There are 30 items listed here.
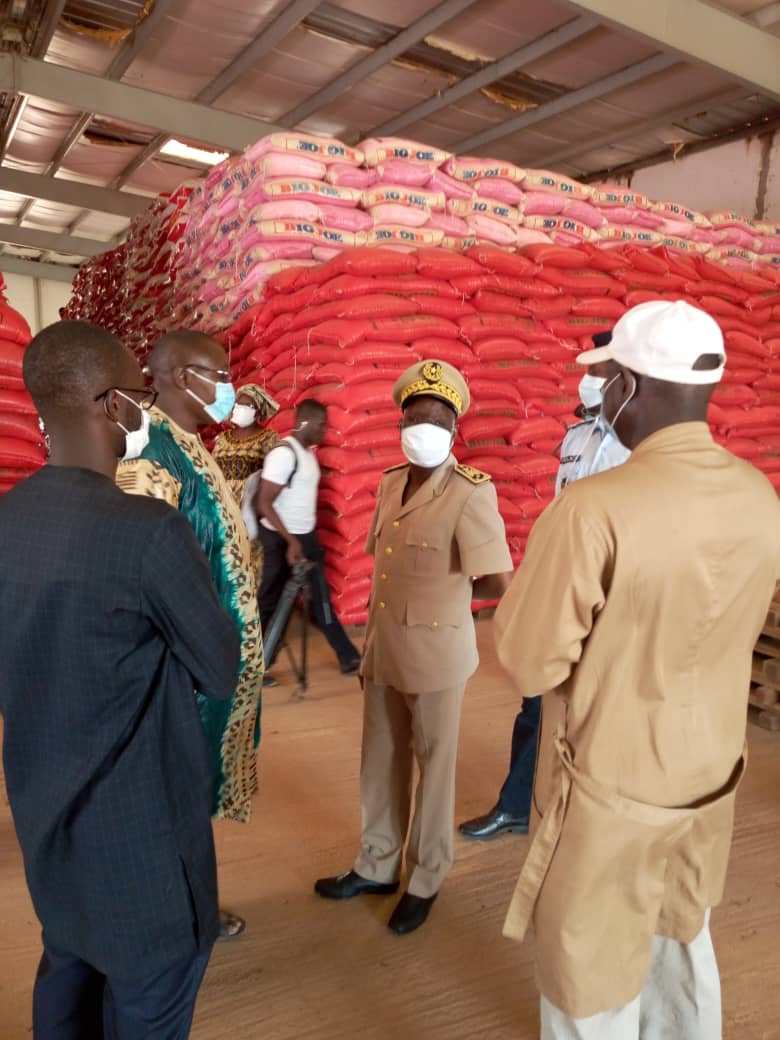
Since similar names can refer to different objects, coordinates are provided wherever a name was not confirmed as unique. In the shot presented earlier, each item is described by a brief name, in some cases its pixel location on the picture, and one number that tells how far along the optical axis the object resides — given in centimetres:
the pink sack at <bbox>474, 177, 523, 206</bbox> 446
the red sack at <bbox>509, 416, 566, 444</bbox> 454
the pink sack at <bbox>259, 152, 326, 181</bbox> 394
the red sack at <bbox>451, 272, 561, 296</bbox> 425
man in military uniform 189
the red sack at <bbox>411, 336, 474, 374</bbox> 415
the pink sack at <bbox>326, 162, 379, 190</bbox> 409
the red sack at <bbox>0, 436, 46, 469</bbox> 318
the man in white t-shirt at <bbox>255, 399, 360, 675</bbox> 359
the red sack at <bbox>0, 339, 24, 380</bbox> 306
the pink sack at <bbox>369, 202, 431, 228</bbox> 417
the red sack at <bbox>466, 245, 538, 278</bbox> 426
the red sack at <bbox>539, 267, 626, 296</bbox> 452
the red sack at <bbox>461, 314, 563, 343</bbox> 429
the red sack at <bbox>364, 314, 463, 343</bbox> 401
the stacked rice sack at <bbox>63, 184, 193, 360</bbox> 569
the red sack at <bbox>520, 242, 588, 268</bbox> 444
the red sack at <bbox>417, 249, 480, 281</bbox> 410
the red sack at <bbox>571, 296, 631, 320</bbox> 464
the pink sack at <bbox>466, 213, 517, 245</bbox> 443
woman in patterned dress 386
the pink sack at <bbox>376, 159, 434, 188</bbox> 419
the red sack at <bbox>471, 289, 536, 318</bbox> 434
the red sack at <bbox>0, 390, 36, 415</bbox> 313
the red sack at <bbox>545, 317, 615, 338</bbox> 463
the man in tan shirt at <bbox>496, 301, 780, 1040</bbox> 111
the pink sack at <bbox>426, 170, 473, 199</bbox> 431
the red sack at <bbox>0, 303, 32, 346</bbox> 310
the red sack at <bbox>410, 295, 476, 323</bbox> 416
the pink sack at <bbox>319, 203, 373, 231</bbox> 411
